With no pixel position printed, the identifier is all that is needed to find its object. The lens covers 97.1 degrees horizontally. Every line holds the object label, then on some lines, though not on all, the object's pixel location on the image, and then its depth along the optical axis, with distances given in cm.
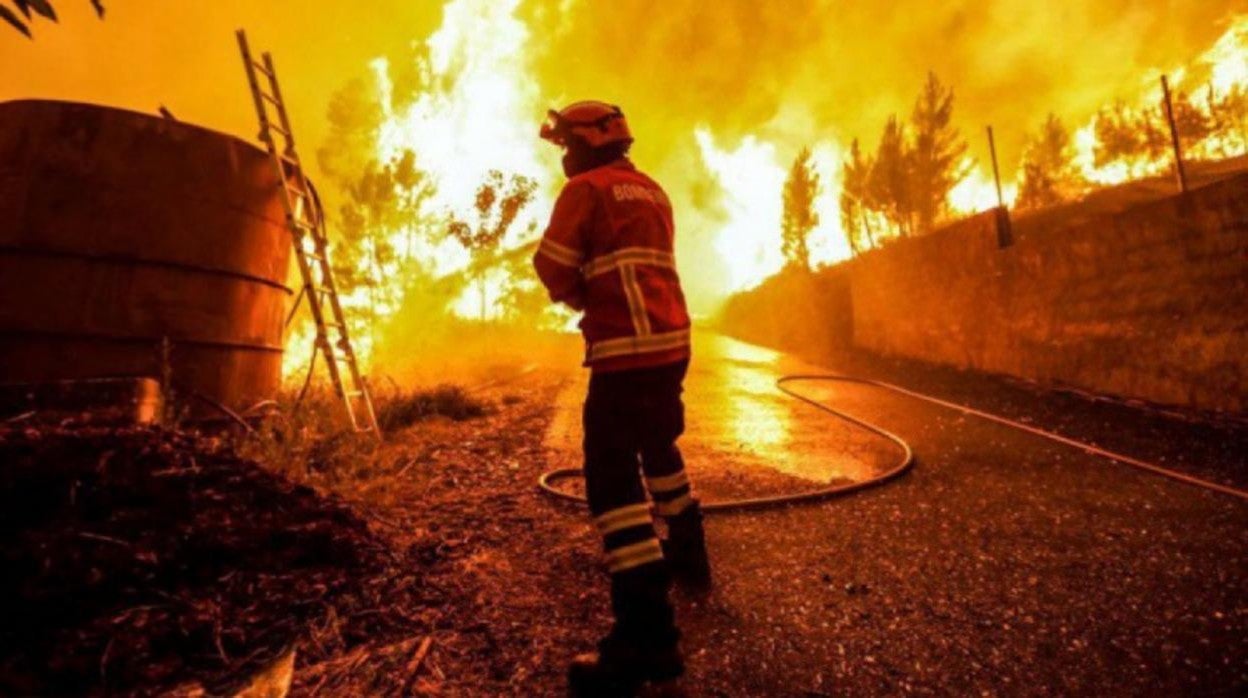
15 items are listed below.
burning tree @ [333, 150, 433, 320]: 1834
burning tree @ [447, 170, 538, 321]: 1452
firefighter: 191
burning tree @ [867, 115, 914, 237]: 3177
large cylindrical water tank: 396
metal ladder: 537
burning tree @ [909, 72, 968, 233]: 3142
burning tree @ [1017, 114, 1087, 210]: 3891
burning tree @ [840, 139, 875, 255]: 3350
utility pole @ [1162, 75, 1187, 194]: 645
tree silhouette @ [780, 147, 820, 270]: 3061
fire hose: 362
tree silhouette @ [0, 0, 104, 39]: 172
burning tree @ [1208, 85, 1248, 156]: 3450
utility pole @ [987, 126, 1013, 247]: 859
